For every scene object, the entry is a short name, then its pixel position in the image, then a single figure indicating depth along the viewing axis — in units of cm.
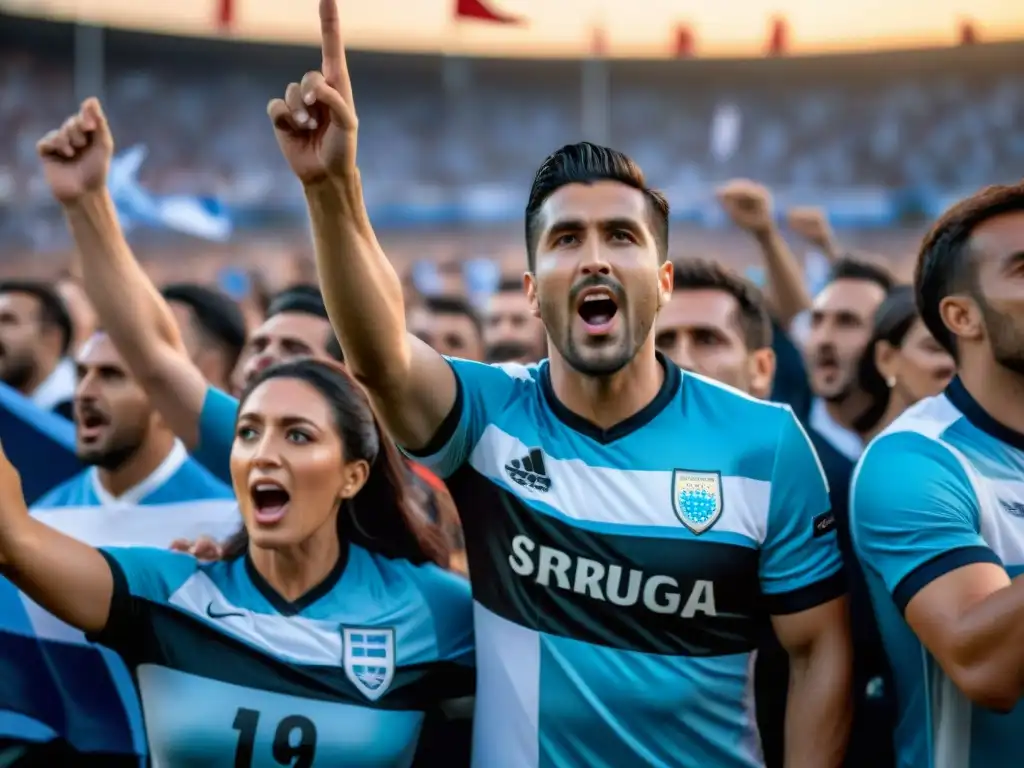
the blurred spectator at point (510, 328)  684
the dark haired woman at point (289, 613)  289
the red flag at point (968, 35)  2892
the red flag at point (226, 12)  2219
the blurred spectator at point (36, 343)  606
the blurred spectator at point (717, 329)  389
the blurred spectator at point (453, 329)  668
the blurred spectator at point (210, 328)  507
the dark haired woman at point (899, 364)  434
